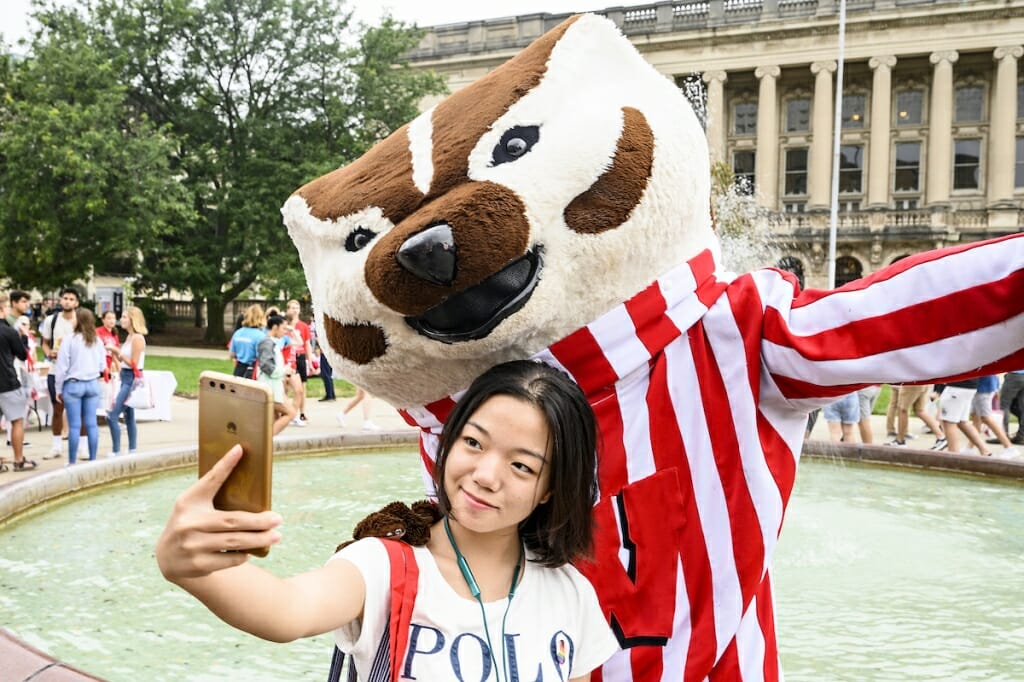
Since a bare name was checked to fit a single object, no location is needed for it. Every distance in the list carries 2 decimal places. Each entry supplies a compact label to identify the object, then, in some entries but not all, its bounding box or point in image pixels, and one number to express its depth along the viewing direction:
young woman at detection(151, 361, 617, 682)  1.39
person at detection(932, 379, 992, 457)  8.78
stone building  34.53
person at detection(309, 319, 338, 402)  14.23
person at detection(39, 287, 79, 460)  8.92
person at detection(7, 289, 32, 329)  9.95
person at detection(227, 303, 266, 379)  10.11
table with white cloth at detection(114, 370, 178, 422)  11.38
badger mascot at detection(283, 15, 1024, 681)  1.70
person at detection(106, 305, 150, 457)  8.58
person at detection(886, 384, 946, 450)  9.85
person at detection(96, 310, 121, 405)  9.71
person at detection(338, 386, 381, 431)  10.65
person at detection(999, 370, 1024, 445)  10.38
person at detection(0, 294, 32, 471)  8.14
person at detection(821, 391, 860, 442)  9.01
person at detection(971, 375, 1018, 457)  9.34
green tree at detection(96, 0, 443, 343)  25.56
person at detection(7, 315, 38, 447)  10.41
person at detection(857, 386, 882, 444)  9.56
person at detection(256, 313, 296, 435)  9.37
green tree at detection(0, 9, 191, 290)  21.86
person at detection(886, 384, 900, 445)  10.53
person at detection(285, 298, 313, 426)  11.53
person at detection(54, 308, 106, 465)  8.11
